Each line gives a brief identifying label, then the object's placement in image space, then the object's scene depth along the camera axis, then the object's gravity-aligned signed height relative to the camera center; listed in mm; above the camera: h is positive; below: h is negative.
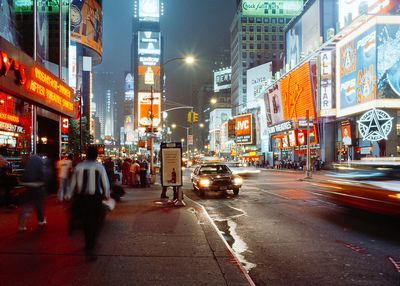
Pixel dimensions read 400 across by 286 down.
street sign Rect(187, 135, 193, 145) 59631 +2106
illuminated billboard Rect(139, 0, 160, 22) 102769 +34577
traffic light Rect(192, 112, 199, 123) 35531 +3067
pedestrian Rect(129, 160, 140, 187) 25375 -1125
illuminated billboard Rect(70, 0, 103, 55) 66938 +21370
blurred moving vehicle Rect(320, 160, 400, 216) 9852 -841
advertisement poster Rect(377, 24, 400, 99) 38500 +8099
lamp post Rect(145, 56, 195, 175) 26548 +5740
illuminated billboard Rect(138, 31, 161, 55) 93438 +24576
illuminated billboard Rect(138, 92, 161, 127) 59531 +5981
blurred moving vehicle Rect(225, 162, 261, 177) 31812 -1196
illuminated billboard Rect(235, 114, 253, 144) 90062 +5302
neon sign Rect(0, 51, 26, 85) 14258 +3137
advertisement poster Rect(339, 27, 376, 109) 39656 +8102
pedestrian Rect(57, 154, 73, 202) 14495 -621
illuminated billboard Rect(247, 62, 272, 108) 103238 +18393
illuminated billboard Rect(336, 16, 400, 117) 38594 +8130
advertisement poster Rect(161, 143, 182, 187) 16344 -319
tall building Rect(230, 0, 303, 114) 129500 +37180
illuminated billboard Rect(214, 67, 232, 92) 172500 +30422
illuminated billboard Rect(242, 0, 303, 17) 129000 +43749
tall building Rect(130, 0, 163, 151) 68588 +22553
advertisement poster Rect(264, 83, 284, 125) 64938 +7823
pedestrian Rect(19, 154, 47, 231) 9609 -632
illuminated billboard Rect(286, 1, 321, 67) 61469 +18527
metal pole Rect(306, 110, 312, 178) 34181 -865
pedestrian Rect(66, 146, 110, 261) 7203 -609
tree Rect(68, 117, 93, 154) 51281 +2244
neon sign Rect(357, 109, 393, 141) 39781 +2586
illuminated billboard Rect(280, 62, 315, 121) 52906 +7879
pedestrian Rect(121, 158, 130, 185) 27266 -965
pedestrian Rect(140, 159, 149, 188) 25438 -1315
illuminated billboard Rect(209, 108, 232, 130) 172625 +15555
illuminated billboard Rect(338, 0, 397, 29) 41906 +15890
